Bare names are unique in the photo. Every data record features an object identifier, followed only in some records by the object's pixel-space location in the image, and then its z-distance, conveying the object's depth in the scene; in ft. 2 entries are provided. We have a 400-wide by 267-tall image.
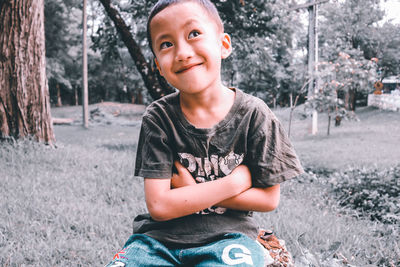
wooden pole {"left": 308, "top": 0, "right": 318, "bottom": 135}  33.50
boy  4.30
